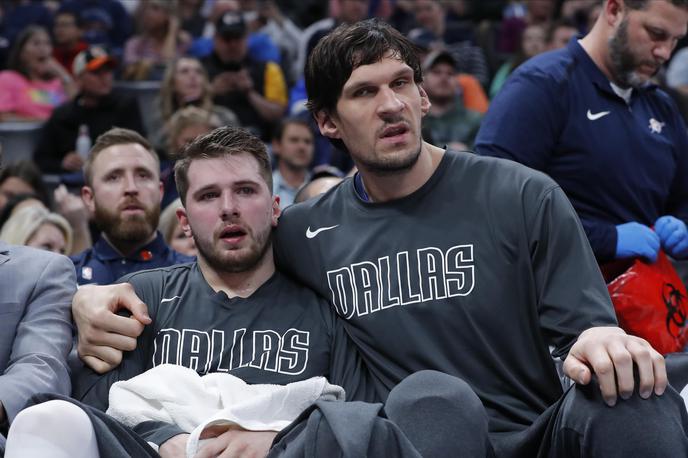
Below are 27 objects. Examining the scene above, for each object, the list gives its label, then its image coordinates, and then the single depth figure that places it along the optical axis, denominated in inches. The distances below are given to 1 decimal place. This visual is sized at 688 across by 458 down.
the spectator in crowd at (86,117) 508.7
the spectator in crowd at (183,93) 494.9
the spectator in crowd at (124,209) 300.7
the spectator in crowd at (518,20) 655.1
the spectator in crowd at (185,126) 450.3
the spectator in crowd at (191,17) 697.0
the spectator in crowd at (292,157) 462.9
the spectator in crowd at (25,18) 668.1
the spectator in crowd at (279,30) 653.3
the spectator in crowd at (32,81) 550.0
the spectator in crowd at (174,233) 352.2
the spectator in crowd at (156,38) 624.7
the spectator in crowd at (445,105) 514.0
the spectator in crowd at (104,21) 642.8
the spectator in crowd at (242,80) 546.6
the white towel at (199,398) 195.6
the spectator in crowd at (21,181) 436.5
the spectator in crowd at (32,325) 201.2
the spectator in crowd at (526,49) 584.9
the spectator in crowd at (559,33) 585.0
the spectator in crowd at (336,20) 602.5
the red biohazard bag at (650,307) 247.8
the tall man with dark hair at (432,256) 196.4
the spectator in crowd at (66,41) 639.1
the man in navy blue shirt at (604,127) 260.2
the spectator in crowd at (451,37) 628.1
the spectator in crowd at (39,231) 350.9
